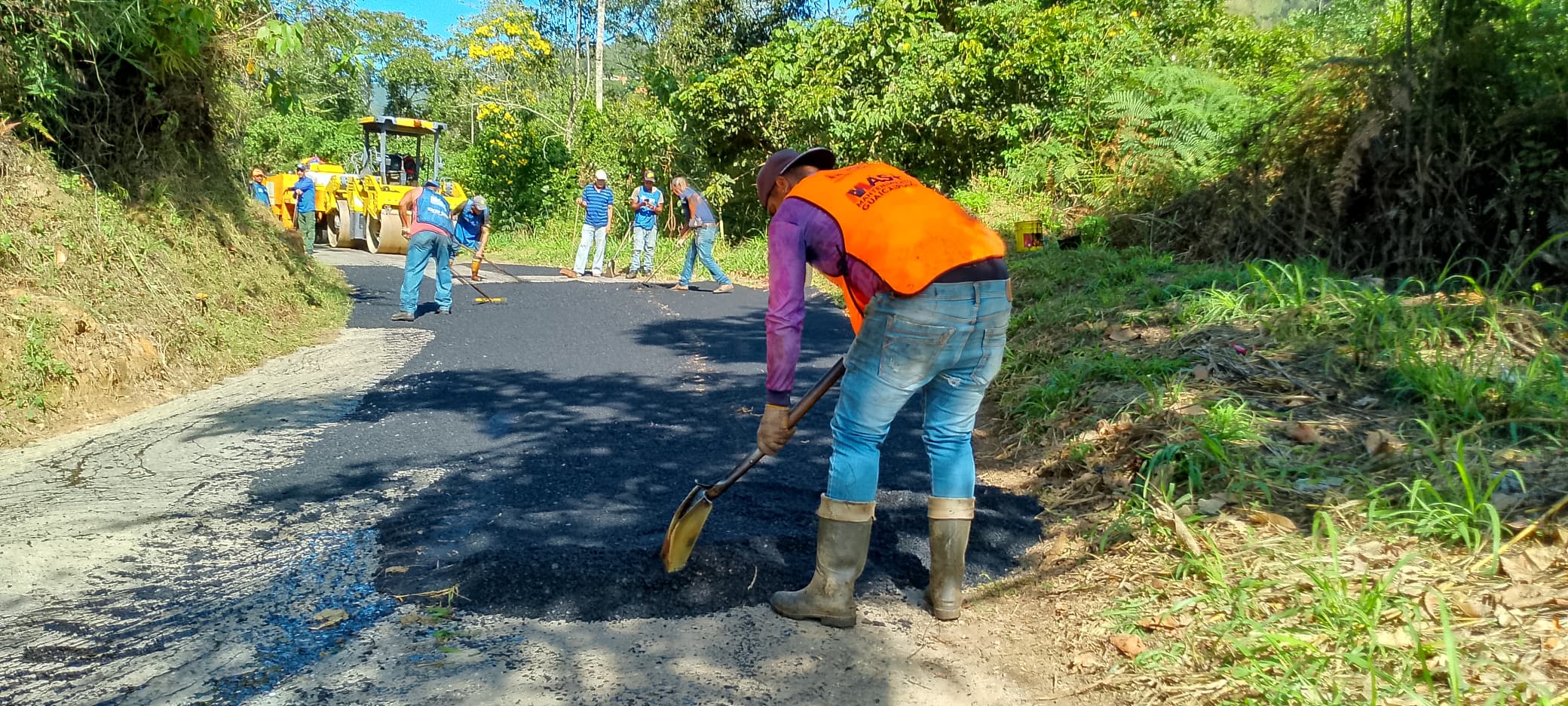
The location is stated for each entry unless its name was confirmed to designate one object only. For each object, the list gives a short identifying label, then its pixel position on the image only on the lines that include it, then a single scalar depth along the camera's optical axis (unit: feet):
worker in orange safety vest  10.36
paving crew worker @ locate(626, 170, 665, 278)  51.49
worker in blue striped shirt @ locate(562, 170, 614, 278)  51.93
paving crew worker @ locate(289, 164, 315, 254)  58.34
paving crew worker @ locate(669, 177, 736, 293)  47.29
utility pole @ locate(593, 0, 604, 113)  101.65
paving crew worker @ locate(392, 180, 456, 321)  36.40
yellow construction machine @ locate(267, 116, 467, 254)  65.77
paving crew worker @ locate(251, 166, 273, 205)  53.99
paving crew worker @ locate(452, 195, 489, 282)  44.39
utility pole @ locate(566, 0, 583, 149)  99.56
